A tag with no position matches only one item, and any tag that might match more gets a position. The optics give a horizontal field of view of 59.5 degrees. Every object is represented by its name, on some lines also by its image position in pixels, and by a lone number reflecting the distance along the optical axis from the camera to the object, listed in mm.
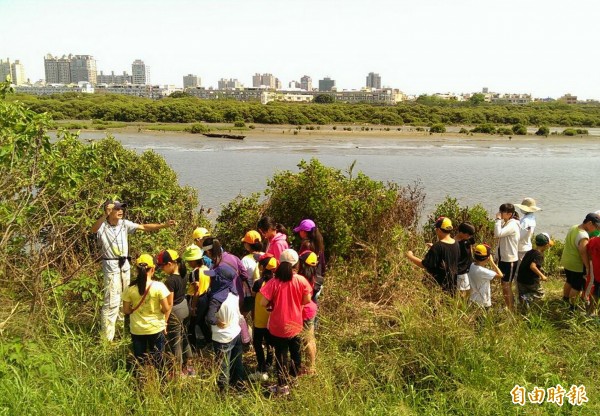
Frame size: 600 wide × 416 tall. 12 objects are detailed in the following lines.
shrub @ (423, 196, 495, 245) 9203
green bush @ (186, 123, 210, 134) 45938
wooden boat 41125
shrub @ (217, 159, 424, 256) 7539
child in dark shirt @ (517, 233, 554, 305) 6109
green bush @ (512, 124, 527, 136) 49947
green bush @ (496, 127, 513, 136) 49188
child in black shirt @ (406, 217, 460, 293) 5531
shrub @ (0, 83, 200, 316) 5301
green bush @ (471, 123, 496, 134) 50150
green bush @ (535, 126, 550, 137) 48844
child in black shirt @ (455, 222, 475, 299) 5648
